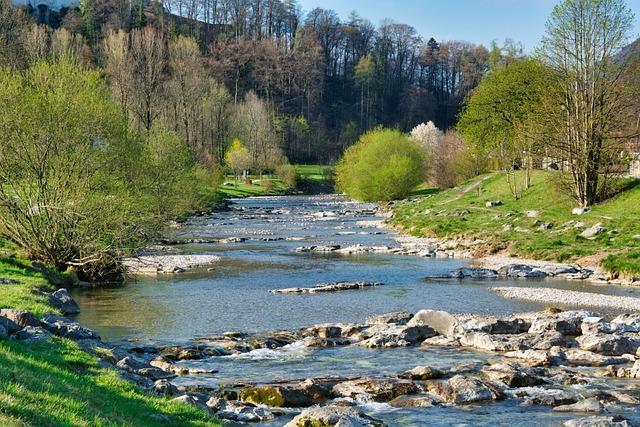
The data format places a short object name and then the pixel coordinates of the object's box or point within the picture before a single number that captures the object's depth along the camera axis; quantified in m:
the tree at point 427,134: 131.18
